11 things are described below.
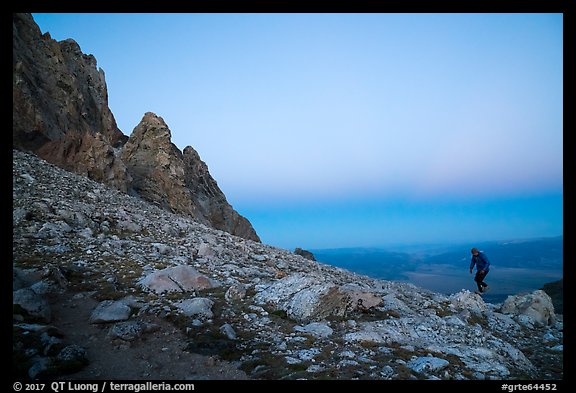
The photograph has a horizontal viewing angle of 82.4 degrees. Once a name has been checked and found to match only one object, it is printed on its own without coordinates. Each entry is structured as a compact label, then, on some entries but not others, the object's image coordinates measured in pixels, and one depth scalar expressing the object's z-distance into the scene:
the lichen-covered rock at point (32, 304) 8.88
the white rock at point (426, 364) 8.02
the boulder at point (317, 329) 9.75
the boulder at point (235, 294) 12.02
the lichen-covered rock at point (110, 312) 9.42
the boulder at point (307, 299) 11.08
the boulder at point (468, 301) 15.71
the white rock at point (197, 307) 10.31
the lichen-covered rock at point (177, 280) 11.95
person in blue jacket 18.42
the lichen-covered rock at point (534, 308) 15.45
